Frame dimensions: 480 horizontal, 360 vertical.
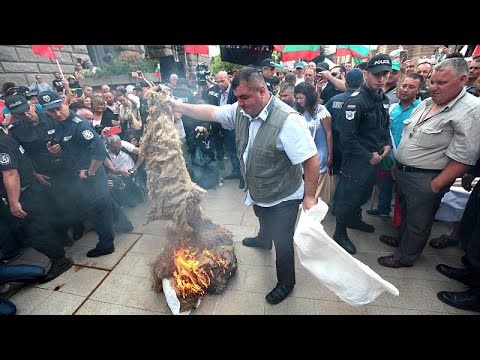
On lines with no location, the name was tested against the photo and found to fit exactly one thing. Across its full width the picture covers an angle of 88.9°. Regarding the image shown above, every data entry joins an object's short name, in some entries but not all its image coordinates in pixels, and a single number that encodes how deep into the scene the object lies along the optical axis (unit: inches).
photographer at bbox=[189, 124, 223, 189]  221.9
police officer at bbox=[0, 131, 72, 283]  121.3
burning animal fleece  108.6
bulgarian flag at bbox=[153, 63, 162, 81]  517.5
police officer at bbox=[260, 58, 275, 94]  237.6
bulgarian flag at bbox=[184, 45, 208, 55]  399.9
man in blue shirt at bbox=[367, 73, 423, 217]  144.9
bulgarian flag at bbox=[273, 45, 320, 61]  333.7
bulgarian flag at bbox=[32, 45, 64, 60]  270.1
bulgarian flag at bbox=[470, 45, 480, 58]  191.3
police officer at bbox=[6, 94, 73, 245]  133.1
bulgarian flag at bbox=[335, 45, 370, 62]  383.2
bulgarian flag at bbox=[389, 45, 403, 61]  312.3
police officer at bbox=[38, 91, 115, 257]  137.7
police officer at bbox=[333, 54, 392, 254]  120.4
